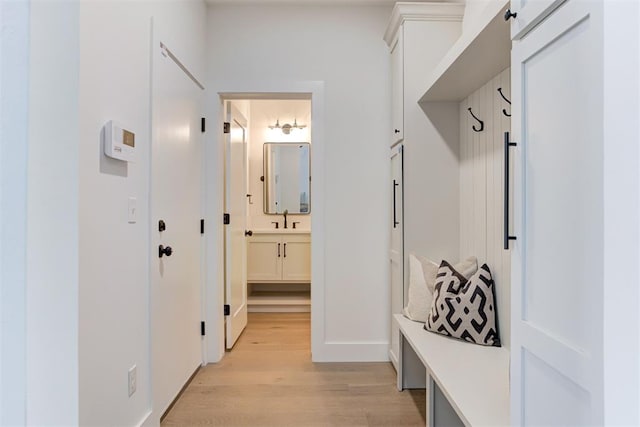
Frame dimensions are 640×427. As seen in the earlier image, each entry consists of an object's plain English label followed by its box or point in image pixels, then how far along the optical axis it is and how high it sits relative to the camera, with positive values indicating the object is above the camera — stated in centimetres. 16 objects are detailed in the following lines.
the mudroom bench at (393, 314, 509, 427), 142 -66
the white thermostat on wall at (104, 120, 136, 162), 159 +29
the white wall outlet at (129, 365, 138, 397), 182 -74
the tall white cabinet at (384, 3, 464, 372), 252 +40
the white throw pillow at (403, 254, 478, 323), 226 -38
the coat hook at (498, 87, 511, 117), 185 +53
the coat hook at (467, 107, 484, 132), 218 +48
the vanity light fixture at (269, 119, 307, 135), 486 +104
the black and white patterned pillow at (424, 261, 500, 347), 202 -47
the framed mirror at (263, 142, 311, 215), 488 +43
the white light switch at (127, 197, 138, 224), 180 +1
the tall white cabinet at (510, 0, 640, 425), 70 +0
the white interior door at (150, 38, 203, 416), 210 -7
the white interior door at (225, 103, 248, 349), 320 -11
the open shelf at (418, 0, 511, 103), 145 +69
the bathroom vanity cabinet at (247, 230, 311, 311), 441 -46
